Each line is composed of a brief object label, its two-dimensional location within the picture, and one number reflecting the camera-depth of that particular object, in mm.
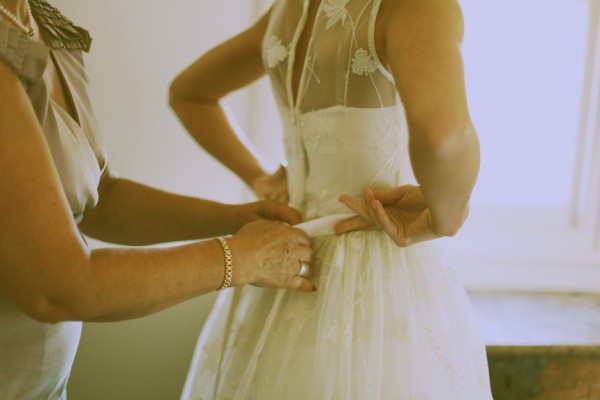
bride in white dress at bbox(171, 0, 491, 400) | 746
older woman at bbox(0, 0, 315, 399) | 637
